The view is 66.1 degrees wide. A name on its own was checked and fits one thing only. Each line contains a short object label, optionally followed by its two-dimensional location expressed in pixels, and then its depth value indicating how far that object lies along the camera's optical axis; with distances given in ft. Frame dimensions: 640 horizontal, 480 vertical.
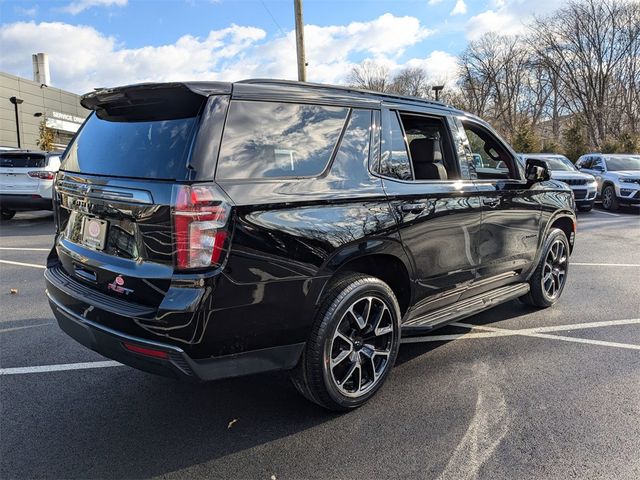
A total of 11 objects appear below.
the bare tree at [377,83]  185.37
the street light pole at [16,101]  98.63
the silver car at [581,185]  46.34
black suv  7.88
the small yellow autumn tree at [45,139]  97.40
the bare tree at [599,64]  120.78
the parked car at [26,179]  37.11
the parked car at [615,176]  47.50
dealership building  116.37
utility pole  49.19
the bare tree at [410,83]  191.31
